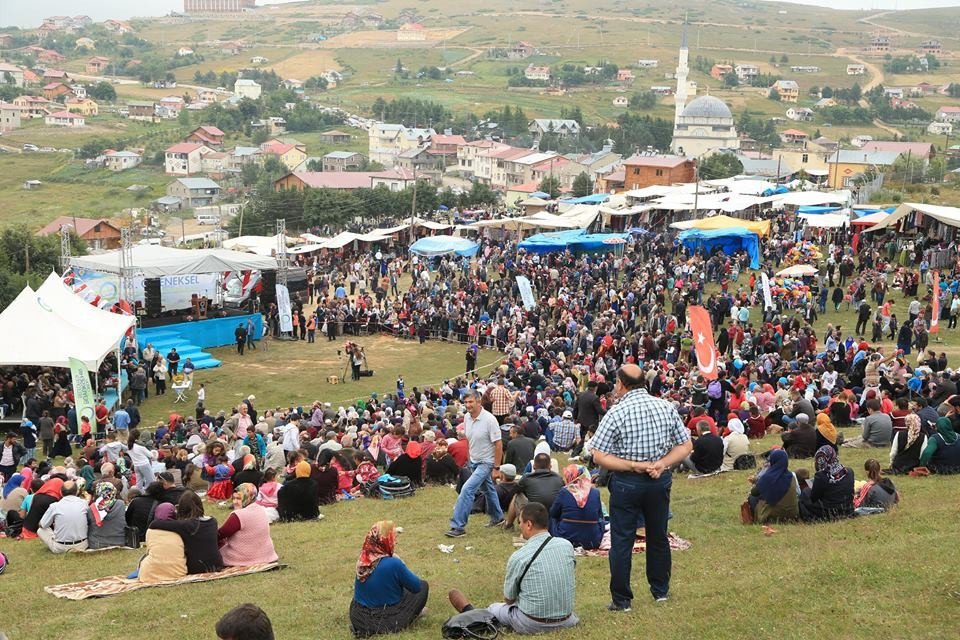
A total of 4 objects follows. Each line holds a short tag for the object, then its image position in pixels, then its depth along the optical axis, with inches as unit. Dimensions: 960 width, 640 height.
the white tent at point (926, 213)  1104.2
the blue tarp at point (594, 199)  1977.1
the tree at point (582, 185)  3147.1
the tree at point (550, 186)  3181.6
